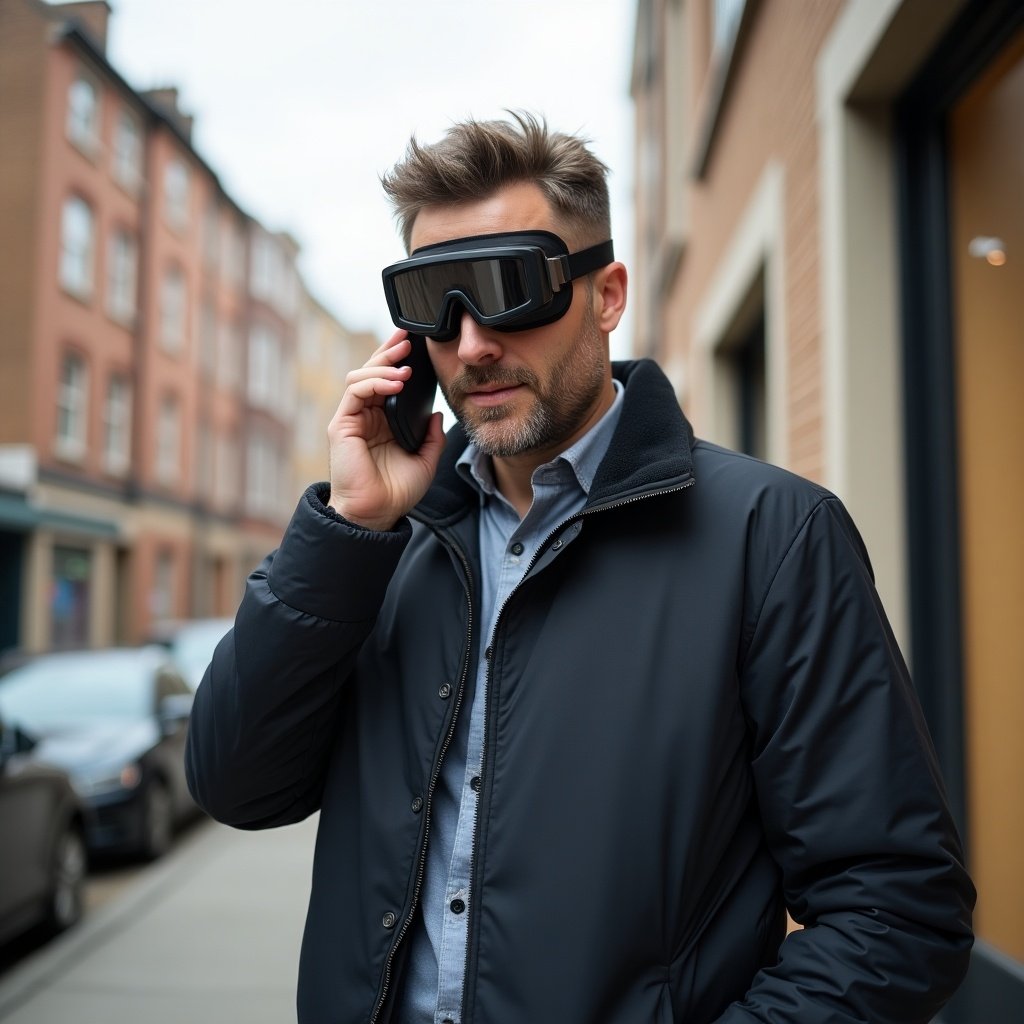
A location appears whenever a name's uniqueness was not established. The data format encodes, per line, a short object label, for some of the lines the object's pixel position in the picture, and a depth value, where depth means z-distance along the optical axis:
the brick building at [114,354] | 20.45
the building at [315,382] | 42.56
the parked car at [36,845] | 5.62
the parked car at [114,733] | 7.86
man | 1.48
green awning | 19.56
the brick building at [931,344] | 3.02
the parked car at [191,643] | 13.82
